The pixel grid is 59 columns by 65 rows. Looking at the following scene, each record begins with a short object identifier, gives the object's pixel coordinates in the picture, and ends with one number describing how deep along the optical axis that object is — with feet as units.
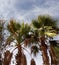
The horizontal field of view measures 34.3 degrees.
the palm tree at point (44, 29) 23.98
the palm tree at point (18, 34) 24.61
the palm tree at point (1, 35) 30.28
